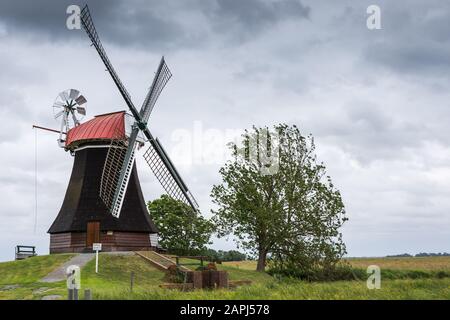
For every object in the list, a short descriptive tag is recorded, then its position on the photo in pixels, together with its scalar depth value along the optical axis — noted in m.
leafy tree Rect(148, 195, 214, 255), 48.16
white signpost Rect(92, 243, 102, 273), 30.92
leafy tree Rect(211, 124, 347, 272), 39.34
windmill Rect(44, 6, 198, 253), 36.78
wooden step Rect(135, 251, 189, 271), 33.75
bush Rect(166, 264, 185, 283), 30.73
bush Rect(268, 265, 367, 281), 38.94
